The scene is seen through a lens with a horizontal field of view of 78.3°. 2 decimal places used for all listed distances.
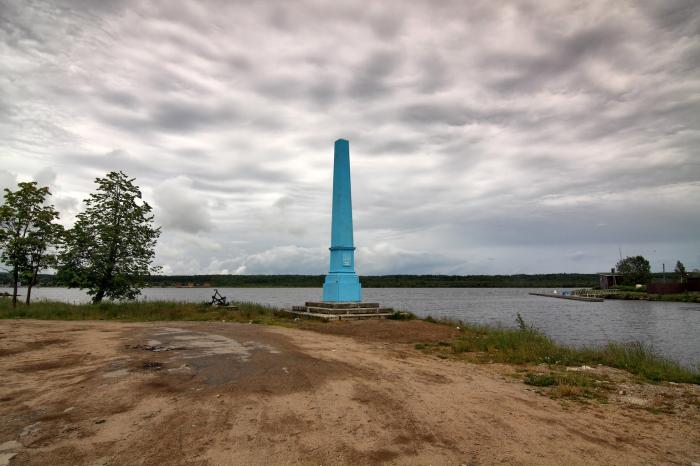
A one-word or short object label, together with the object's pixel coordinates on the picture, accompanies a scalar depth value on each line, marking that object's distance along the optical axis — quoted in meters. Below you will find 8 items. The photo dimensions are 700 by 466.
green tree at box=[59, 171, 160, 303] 21.97
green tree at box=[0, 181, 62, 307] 20.08
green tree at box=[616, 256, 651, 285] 93.75
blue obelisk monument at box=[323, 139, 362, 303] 21.64
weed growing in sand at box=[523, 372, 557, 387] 8.41
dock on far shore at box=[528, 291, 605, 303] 71.57
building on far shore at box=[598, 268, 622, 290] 98.35
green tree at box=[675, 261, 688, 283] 89.39
